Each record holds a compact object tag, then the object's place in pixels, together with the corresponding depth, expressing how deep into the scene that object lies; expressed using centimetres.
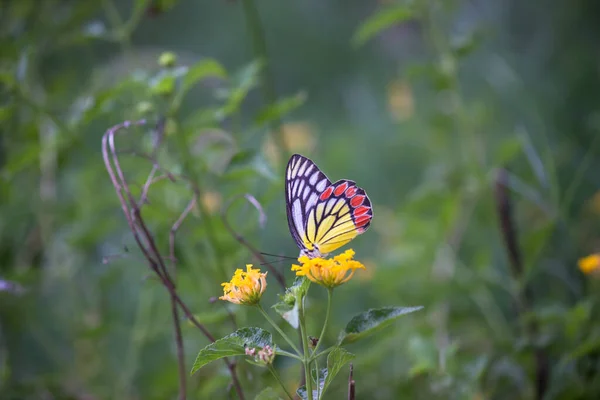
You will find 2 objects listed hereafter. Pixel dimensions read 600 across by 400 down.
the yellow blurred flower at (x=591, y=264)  169
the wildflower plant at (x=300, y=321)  156
